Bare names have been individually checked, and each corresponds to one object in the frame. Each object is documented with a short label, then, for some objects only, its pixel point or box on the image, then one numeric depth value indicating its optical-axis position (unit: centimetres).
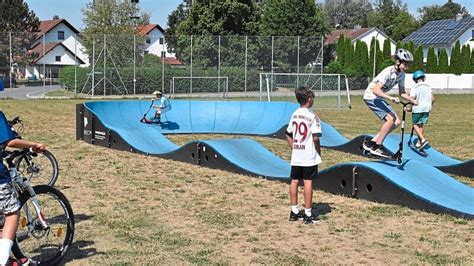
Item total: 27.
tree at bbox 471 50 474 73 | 6368
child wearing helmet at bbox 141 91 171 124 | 1714
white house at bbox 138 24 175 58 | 6516
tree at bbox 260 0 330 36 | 5941
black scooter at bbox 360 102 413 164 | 867
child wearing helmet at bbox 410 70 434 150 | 1335
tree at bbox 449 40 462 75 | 6262
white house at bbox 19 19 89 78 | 3938
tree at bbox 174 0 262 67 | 5434
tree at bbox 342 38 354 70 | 5825
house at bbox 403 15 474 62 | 7875
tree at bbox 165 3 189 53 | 8925
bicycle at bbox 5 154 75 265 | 491
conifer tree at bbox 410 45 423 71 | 5825
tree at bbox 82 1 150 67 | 5738
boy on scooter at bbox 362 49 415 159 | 889
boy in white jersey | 703
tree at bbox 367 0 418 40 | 10662
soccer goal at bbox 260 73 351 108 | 3319
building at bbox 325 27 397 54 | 8431
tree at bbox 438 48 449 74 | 6234
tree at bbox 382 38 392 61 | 5894
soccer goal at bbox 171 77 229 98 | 3662
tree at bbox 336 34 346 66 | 5886
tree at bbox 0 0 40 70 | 6531
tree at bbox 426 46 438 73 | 6209
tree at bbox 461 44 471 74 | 6266
